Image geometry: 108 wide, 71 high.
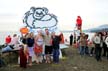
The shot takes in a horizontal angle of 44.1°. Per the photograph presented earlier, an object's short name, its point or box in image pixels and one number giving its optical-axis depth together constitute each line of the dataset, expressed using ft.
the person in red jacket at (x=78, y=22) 36.25
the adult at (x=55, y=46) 25.22
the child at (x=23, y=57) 23.67
